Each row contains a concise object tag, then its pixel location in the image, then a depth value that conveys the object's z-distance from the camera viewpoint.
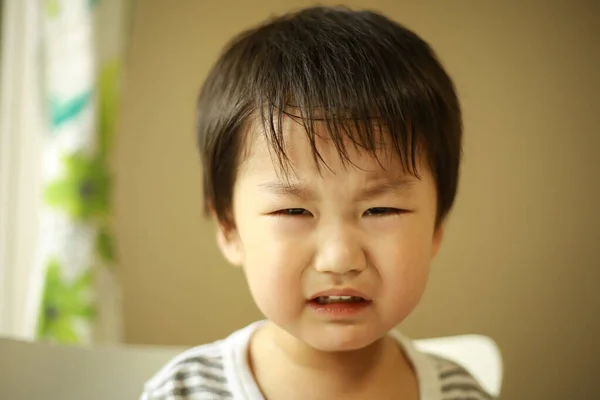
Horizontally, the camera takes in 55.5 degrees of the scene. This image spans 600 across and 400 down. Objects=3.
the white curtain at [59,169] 0.81
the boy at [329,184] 0.56
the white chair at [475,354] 0.84
